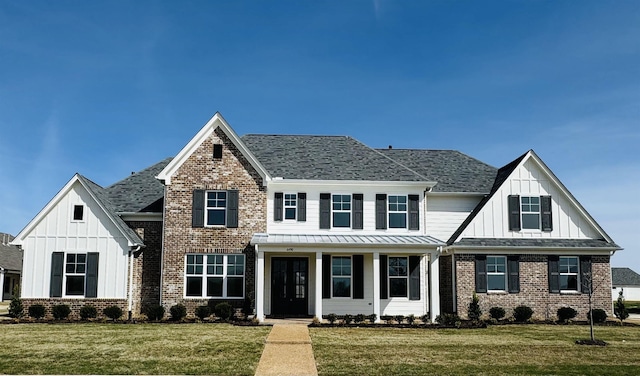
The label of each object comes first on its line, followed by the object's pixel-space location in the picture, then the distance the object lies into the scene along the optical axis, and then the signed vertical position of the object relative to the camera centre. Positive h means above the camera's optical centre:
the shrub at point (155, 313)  22.36 -2.24
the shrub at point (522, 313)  23.89 -2.32
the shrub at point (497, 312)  24.08 -2.30
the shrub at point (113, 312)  22.36 -2.21
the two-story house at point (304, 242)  23.31 +0.62
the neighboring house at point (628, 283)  69.31 -3.06
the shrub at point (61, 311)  22.33 -2.17
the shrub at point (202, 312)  22.42 -2.19
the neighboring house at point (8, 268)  44.94 -1.07
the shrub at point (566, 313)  24.20 -2.34
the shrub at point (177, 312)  22.58 -2.22
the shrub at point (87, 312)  22.45 -2.22
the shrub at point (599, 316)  23.44 -2.38
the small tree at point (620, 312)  23.69 -2.23
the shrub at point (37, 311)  22.33 -2.18
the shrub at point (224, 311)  22.58 -2.17
